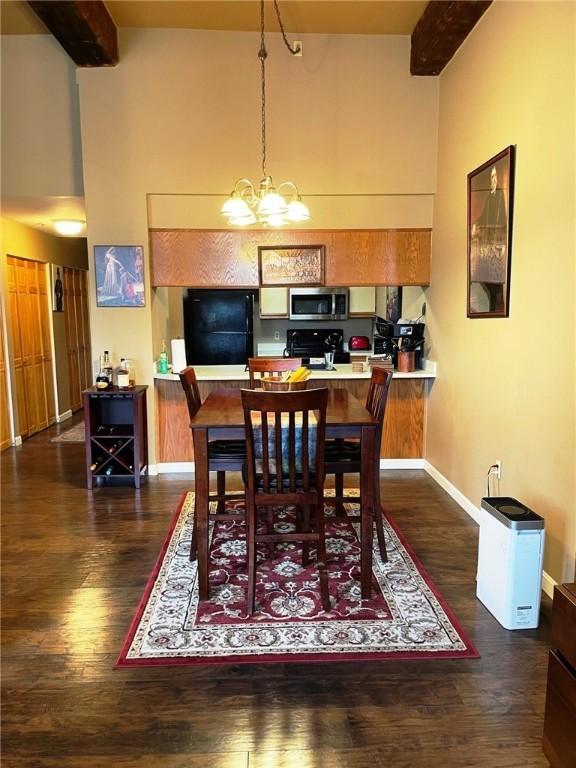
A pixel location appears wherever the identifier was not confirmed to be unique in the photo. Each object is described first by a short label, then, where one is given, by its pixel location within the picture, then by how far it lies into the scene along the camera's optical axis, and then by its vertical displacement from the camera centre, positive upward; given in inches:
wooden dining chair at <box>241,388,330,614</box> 83.9 -24.5
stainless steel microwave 232.8 +10.3
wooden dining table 94.2 -25.6
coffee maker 171.6 -4.6
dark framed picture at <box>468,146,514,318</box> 112.0 +21.7
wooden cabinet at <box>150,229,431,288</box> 166.9 +24.0
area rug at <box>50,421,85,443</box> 220.3 -48.5
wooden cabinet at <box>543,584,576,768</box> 54.8 -40.5
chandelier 108.0 +26.7
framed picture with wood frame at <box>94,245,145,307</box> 162.4 +17.2
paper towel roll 171.5 -9.0
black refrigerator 233.8 +1.5
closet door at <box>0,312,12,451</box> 205.6 -31.3
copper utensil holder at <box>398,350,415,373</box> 169.6 -11.9
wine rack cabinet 158.1 -33.9
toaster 211.9 -7.1
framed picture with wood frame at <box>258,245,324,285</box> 170.4 +21.2
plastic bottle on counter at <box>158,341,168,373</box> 172.4 -12.3
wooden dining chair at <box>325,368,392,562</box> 105.7 -27.6
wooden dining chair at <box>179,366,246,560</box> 100.7 -26.1
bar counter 171.9 -30.4
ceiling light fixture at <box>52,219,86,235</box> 206.5 +42.7
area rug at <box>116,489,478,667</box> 81.3 -51.9
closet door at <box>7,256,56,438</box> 217.2 -7.0
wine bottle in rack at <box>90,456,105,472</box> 159.3 -42.9
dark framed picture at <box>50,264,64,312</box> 256.4 +20.8
